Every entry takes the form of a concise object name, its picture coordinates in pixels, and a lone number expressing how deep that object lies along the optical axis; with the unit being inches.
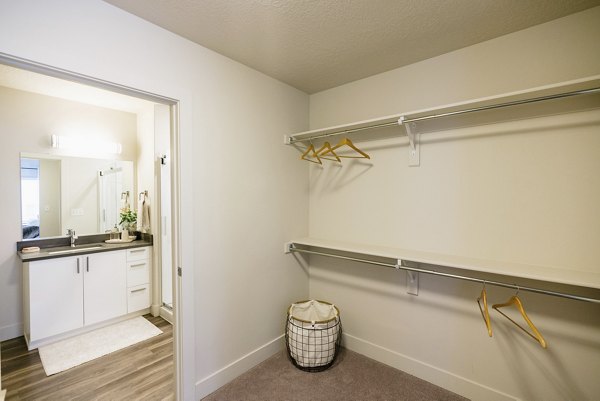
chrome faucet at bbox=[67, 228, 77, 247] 117.8
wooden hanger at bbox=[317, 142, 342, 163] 84.6
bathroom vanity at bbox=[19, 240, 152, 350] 96.8
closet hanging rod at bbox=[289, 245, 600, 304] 49.8
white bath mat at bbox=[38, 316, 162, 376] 89.4
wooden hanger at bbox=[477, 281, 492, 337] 57.6
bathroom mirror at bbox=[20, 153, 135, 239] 109.3
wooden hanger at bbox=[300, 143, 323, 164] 98.5
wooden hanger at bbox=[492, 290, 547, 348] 52.4
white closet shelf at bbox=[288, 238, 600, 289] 51.1
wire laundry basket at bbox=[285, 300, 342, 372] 79.8
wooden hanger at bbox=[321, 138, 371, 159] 80.1
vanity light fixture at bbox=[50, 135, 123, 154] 114.3
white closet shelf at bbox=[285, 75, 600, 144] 50.1
